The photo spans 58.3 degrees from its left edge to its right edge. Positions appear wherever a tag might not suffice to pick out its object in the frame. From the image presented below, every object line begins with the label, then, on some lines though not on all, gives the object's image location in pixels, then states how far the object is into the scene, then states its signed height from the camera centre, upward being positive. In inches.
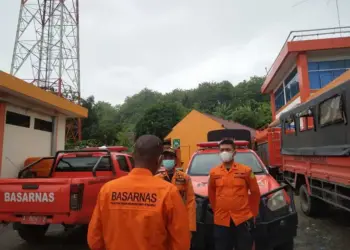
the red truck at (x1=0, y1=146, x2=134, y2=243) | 185.3 -26.1
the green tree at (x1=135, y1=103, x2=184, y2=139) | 1327.5 +153.0
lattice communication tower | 920.9 +317.0
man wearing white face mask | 140.4 -21.6
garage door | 423.8 +27.8
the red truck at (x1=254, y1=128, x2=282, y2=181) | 465.1 +3.1
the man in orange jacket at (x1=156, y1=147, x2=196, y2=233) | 139.4 -12.0
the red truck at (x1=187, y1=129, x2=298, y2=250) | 157.9 -32.7
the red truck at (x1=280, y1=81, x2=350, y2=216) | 204.4 +4.4
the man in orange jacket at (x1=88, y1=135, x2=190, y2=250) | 71.6 -13.6
